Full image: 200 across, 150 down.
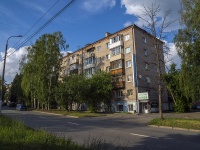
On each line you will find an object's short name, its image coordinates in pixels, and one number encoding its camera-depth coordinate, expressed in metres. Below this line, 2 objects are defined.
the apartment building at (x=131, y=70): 28.72
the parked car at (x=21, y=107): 36.34
